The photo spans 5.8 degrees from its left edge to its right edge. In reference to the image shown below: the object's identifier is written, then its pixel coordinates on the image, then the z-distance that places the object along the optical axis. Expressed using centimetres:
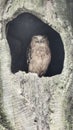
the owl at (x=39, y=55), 750
